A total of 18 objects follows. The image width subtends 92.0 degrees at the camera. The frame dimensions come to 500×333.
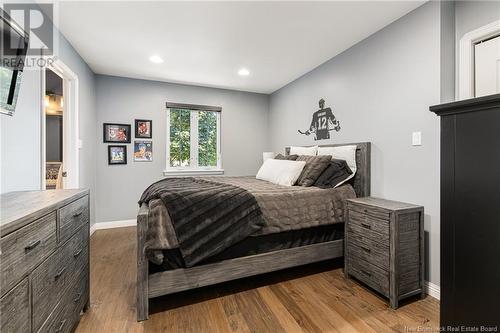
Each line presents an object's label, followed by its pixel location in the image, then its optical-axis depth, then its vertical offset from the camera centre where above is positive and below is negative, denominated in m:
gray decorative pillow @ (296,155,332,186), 2.63 -0.03
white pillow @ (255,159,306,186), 2.76 -0.07
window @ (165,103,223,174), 4.31 +0.48
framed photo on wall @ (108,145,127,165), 3.87 +0.19
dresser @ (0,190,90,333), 0.88 -0.43
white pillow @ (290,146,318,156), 3.26 +0.22
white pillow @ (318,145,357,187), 2.68 +0.14
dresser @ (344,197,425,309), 1.84 -0.66
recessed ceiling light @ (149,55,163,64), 3.10 +1.40
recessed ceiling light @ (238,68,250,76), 3.58 +1.43
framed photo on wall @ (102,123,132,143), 3.84 +0.54
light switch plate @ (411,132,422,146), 2.08 +0.24
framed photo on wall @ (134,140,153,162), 4.02 +0.25
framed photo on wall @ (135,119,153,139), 4.01 +0.63
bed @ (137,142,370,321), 1.68 -0.64
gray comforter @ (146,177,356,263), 1.68 -0.39
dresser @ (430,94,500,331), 0.89 -0.19
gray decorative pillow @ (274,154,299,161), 3.33 +0.12
